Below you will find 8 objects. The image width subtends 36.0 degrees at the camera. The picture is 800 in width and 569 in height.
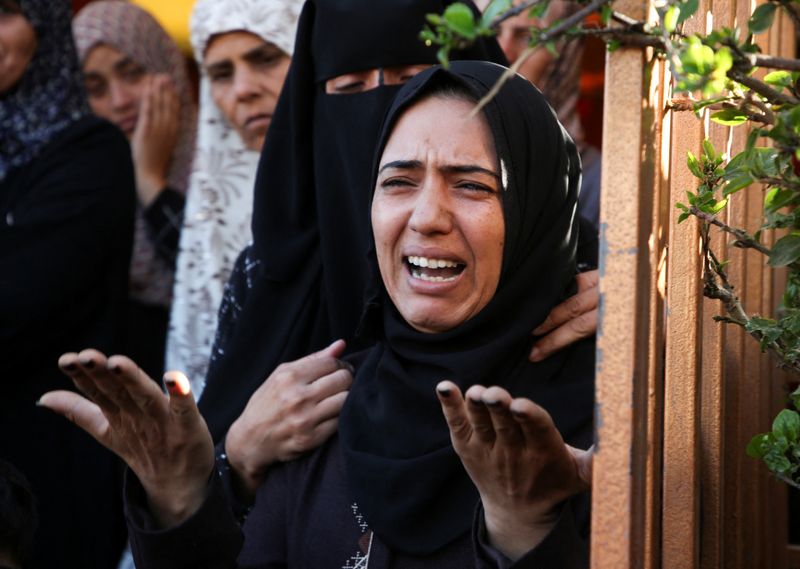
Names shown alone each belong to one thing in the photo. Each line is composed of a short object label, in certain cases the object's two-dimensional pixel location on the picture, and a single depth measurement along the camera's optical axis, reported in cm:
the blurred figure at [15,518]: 228
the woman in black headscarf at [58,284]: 320
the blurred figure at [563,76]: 333
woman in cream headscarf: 365
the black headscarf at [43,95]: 349
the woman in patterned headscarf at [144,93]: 425
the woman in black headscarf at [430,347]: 202
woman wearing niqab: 270
